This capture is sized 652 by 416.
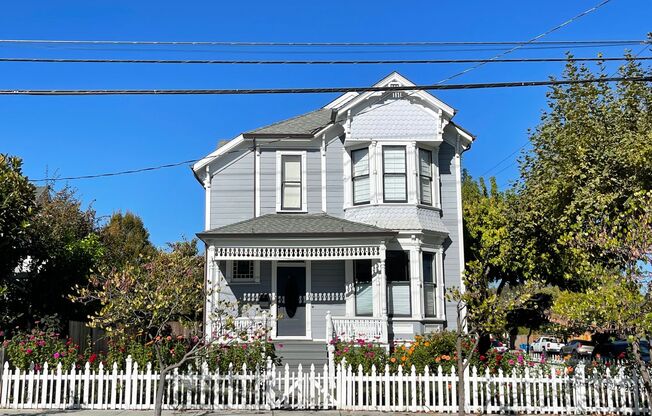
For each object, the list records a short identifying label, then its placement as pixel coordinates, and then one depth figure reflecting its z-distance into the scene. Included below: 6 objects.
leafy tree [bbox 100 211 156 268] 30.30
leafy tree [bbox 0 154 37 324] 13.57
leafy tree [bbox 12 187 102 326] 16.53
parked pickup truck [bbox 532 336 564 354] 42.78
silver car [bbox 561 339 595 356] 36.25
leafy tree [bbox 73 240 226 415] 10.61
